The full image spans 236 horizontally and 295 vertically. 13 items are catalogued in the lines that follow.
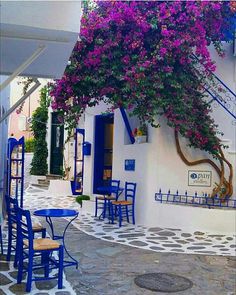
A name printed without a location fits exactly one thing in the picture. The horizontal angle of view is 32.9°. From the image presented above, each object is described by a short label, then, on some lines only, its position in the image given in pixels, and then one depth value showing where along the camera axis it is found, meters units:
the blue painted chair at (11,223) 5.31
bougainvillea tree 7.89
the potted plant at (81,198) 11.97
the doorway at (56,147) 18.34
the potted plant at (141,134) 9.67
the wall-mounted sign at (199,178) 9.45
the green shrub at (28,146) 24.51
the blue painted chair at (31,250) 4.67
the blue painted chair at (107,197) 9.81
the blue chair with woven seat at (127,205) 9.11
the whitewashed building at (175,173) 8.59
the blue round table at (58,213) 5.27
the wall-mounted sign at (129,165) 9.95
